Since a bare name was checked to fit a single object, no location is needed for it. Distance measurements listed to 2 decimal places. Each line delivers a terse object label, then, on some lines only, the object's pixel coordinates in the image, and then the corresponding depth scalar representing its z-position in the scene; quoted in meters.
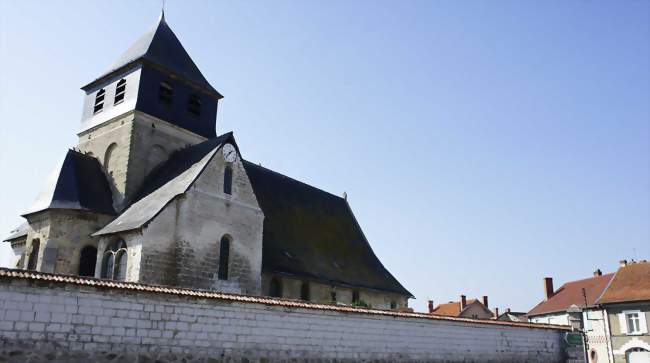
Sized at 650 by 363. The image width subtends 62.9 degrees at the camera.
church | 15.73
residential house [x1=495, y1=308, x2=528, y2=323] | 45.24
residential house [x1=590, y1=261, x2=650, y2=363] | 27.23
